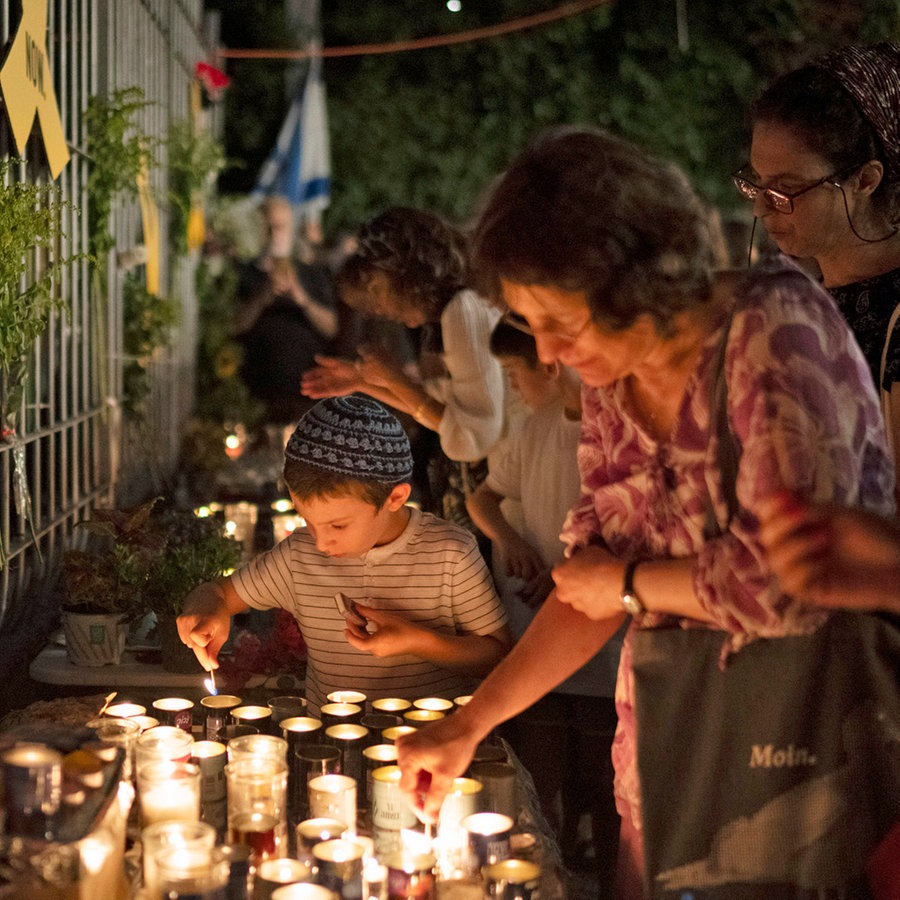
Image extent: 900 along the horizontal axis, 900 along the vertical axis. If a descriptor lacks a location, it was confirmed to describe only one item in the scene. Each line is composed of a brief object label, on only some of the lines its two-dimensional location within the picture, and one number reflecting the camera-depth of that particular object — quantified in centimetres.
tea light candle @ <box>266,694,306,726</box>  236
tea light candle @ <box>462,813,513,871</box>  176
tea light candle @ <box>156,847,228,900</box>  151
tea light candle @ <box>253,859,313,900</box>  165
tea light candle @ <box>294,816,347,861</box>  177
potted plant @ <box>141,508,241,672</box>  299
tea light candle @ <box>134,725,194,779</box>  198
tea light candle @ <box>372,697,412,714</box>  230
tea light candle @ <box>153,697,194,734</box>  230
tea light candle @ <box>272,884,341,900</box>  162
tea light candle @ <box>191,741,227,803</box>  201
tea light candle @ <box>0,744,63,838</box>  152
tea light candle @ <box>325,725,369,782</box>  215
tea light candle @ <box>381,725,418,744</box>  214
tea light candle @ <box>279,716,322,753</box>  221
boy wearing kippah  259
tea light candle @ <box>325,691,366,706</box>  243
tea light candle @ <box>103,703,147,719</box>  231
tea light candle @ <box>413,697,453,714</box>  237
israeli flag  1027
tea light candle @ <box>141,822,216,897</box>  163
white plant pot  296
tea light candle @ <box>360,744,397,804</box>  210
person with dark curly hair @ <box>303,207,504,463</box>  379
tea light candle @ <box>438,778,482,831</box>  190
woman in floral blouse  146
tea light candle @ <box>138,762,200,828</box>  183
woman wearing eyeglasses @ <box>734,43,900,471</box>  219
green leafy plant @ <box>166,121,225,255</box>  643
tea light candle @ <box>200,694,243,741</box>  229
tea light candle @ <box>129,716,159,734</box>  221
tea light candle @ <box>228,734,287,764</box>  205
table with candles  154
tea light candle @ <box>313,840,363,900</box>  163
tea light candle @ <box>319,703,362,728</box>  229
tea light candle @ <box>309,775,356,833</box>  189
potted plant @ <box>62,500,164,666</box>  297
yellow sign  280
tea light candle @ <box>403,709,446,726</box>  228
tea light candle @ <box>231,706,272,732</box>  236
